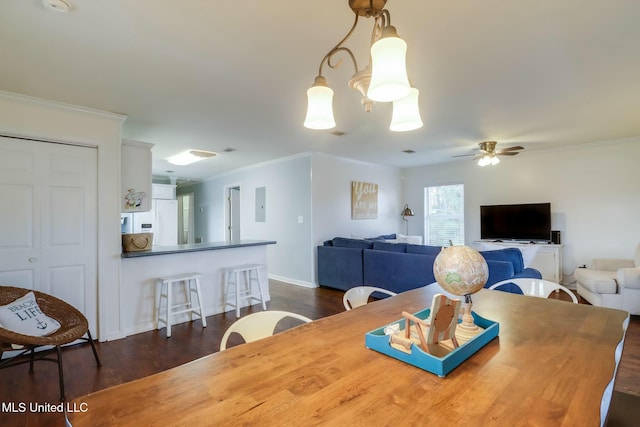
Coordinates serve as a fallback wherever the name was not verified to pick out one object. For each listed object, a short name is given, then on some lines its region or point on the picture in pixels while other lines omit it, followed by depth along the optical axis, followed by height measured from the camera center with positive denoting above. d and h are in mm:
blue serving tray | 952 -458
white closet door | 2672 -14
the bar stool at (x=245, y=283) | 3794 -873
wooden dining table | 755 -492
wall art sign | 5902 +304
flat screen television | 5137 -140
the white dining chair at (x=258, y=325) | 1380 -498
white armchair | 3375 -852
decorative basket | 3322 -273
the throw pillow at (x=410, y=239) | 5993 -474
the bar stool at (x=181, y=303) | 3230 -892
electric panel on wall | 6023 +247
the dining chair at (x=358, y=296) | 1938 -510
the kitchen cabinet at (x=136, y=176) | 3348 +460
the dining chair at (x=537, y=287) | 2018 -487
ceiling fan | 4387 +888
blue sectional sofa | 3393 -652
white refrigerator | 6646 -99
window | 6363 +12
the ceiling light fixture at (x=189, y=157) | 4855 +998
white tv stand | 4867 -753
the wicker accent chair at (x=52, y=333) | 1938 -774
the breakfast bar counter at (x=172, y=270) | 3250 -624
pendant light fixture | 995 +487
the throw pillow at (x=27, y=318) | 2074 -696
